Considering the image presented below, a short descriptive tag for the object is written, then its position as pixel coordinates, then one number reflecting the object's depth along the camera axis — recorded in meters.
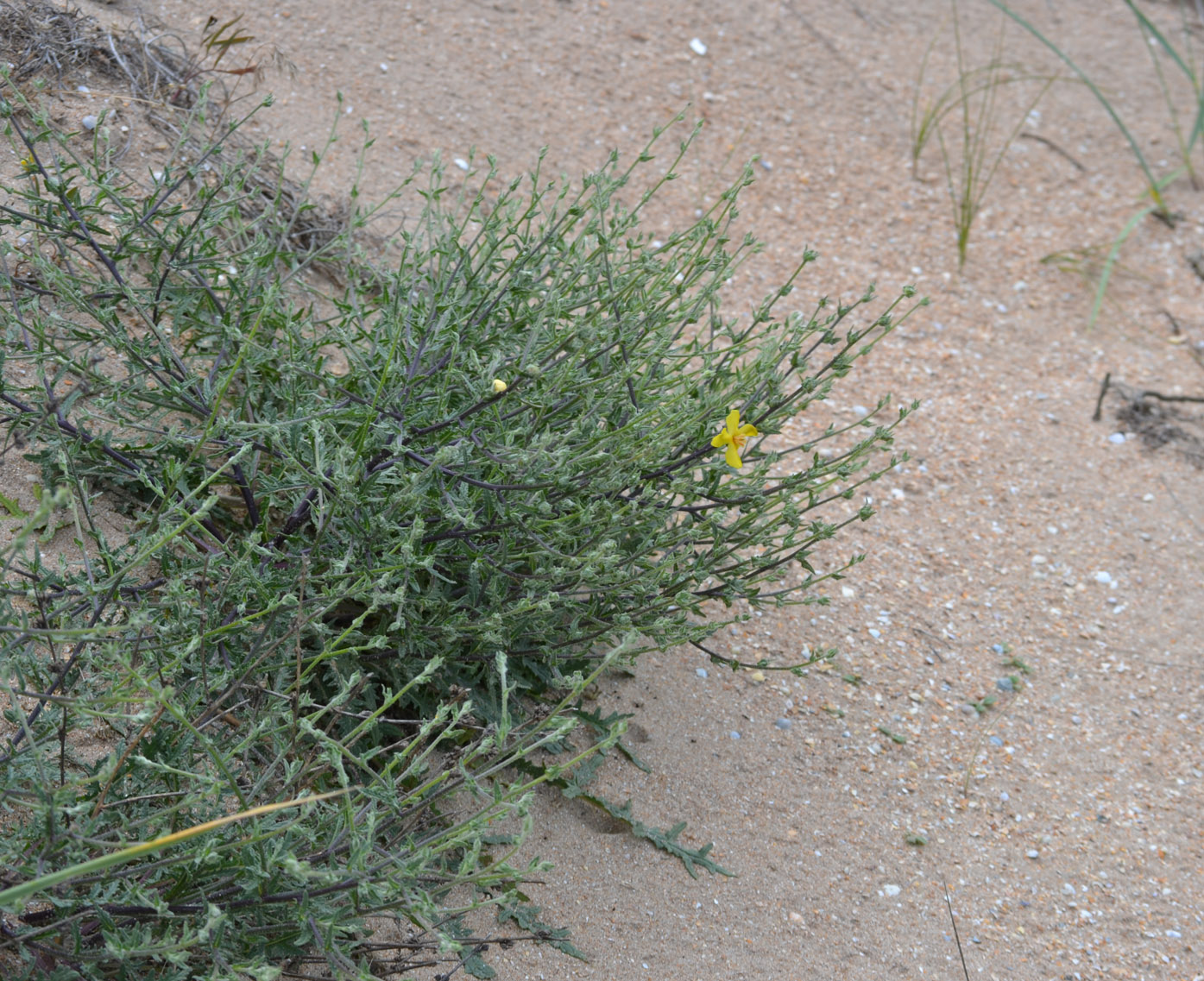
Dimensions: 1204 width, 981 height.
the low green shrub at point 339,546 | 1.27
